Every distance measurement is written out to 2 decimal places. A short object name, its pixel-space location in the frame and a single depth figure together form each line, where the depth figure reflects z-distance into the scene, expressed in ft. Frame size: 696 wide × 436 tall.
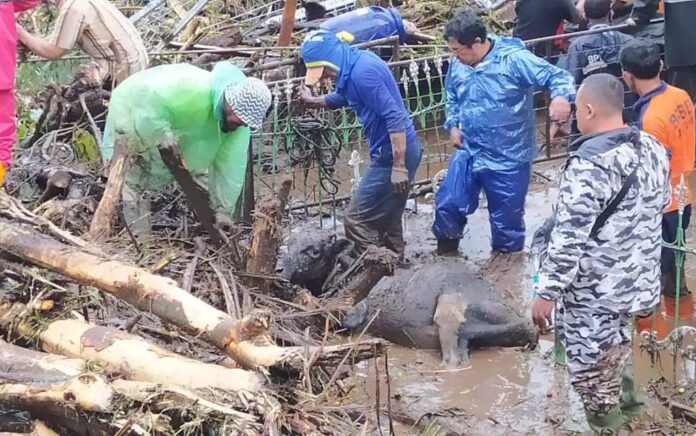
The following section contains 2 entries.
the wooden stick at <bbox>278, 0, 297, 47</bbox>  28.86
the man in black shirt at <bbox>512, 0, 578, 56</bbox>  29.25
